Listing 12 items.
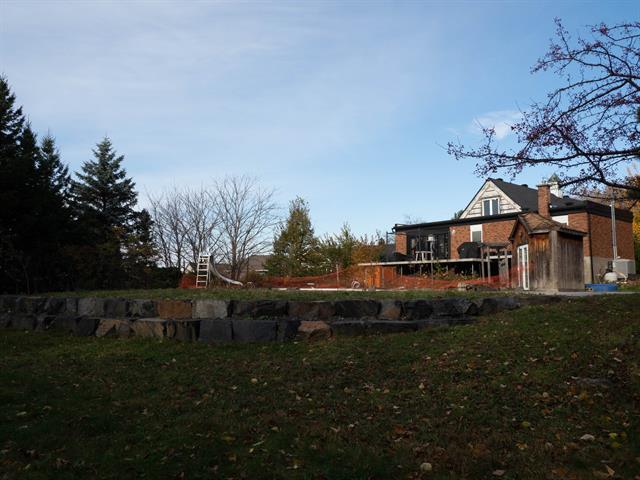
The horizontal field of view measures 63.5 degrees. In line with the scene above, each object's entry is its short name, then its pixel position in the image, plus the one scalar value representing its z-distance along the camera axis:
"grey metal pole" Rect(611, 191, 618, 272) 27.87
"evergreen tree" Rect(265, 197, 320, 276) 31.73
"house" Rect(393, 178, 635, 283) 28.39
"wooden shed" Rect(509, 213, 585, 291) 17.14
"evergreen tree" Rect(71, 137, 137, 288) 26.86
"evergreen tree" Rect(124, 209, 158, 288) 20.84
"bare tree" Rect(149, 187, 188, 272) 26.86
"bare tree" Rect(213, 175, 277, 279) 26.67
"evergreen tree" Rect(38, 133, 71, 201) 22.88
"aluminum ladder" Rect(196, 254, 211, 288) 19.80
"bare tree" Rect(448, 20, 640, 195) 5.98
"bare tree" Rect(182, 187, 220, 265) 26.56
